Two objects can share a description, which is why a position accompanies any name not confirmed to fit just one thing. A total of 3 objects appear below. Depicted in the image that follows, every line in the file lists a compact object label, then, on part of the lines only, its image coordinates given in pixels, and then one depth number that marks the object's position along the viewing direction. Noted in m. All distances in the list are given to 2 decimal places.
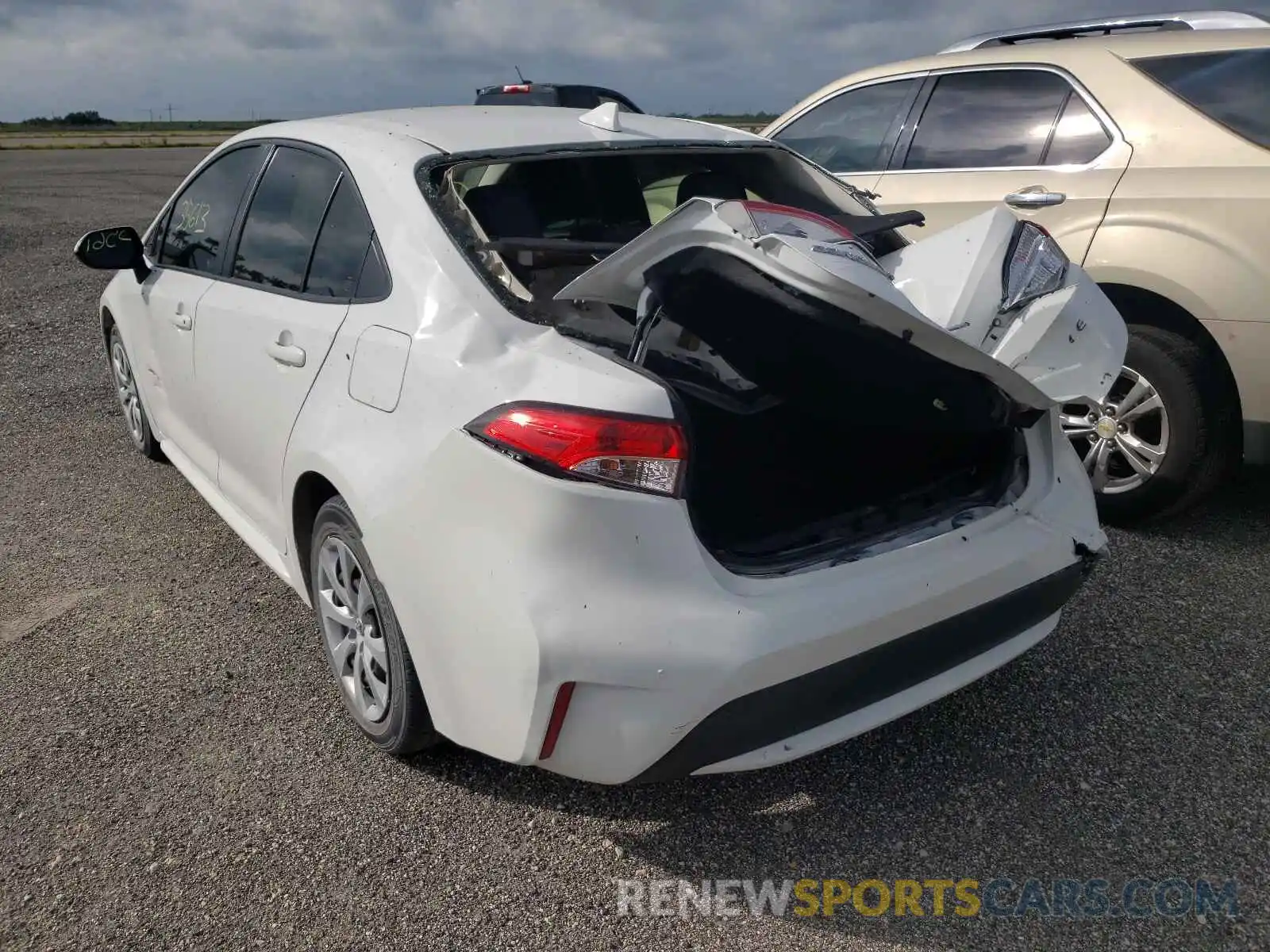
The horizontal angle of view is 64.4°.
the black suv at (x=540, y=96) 10.28
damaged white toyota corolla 1.95
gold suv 3.59
